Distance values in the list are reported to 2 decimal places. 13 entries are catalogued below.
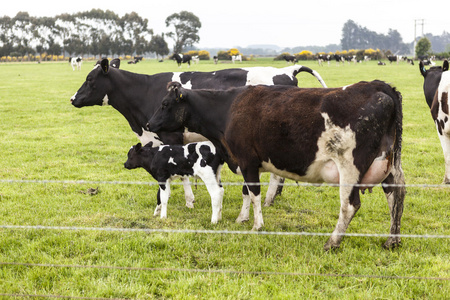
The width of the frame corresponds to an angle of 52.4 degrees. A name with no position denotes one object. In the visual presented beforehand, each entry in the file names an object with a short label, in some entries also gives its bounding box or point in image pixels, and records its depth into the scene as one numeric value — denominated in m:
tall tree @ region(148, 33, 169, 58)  110.81
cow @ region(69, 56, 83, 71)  53.27
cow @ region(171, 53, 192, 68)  55.81
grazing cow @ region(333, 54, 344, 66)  59.66
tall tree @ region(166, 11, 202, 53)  124.94
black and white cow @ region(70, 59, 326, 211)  7.80
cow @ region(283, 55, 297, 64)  64.69
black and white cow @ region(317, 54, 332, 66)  59.96
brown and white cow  5.08
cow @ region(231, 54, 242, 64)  71.46
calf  6.45
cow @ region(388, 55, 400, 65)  63.39
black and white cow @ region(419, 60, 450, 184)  7.69
